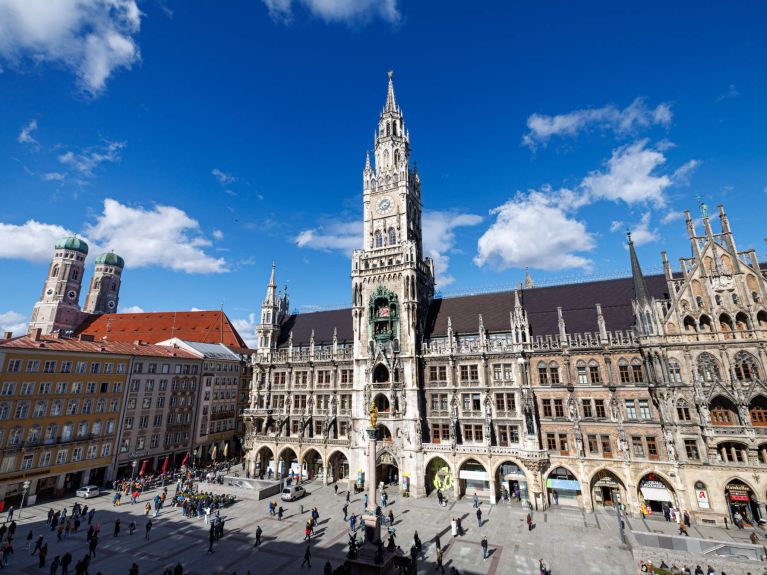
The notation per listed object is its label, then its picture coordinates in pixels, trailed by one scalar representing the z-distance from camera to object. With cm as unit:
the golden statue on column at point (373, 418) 2783
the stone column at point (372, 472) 2684
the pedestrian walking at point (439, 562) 2645
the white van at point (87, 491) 4340
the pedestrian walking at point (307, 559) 2753
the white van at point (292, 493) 4244
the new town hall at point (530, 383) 3491
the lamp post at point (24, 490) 3864
